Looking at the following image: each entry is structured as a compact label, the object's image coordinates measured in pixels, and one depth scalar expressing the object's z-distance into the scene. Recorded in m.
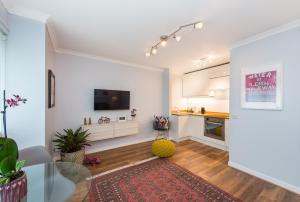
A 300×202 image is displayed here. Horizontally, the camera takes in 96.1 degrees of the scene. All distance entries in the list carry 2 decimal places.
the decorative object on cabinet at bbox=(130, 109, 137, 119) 3.95
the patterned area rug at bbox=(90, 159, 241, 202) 1.79
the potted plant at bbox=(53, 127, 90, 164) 2.44
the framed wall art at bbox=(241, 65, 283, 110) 2.07
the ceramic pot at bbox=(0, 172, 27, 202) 0.75
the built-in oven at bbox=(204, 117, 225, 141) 3.47
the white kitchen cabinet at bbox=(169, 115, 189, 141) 4.17
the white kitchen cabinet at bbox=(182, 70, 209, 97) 4.21
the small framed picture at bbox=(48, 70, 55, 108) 2.05
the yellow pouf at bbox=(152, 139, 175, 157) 2.94
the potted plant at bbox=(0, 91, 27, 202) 0.76
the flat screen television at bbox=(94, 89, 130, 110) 3.32
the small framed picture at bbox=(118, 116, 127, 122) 3.64
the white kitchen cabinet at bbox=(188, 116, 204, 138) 4.00
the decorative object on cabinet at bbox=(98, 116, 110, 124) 3.41
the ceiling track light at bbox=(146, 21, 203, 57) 1.80
